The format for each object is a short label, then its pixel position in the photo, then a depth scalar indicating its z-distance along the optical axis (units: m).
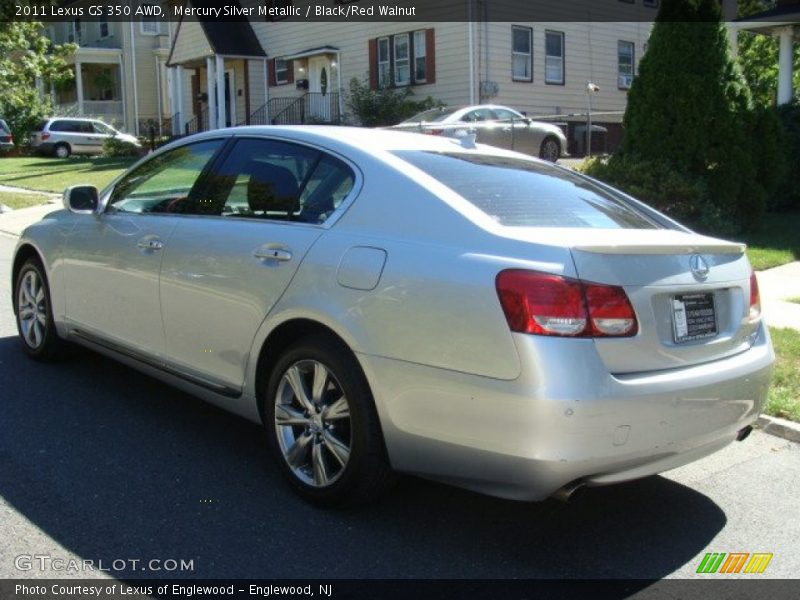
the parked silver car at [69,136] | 33.31
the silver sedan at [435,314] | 3.30
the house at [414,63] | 24.48
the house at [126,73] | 41.41
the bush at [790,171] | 14.34
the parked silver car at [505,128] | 19.02
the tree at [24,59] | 17.27
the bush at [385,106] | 24.53
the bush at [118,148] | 30.55
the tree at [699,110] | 11.05
